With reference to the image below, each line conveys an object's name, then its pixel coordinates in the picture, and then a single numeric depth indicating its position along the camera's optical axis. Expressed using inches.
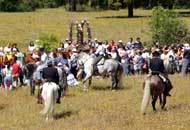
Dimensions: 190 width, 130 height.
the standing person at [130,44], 1435.0
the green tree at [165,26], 1621.6
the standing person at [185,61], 1284.4
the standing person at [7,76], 1138.5
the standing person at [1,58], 1171.6
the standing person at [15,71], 1135.7
